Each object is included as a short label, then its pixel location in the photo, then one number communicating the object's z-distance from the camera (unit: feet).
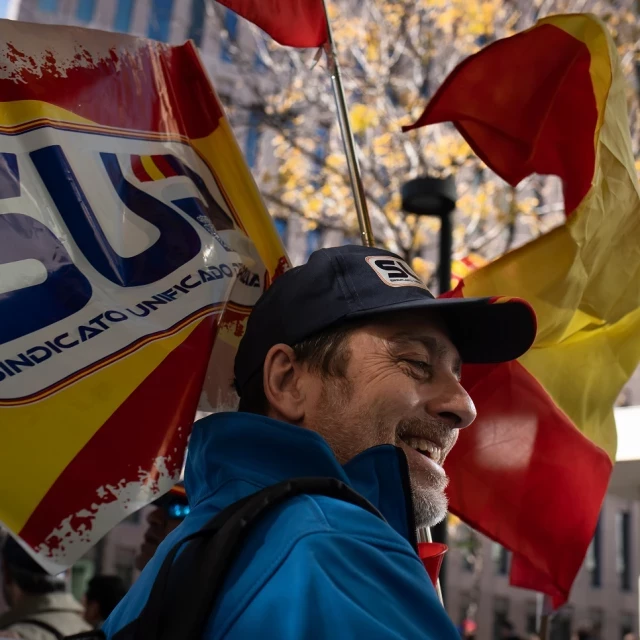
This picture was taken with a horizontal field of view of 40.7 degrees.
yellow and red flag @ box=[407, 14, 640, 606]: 9.94
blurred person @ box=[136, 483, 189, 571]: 10.98
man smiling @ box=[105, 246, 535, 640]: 3.86
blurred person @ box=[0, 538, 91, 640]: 12.23
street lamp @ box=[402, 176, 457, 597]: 17.31
